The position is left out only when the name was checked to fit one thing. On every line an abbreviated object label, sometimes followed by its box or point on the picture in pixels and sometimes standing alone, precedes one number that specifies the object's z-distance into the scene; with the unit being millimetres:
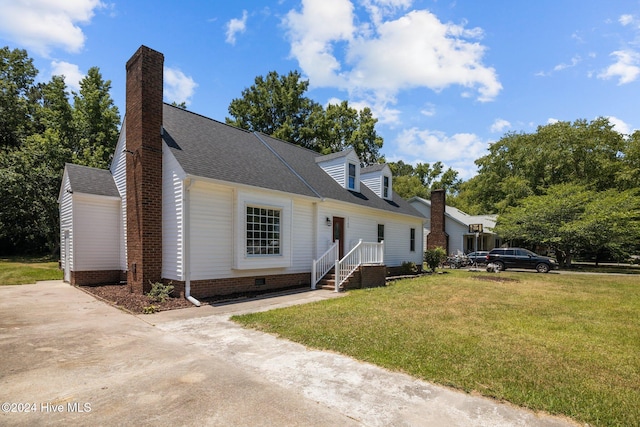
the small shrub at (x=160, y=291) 8820
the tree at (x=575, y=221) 22266
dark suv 21219
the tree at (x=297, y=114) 33625
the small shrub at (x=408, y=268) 18172
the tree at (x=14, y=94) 27656
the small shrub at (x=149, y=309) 7824
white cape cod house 9445
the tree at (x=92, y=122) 23812
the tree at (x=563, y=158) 31062
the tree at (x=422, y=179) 45719
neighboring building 27594
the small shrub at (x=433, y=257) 20344
